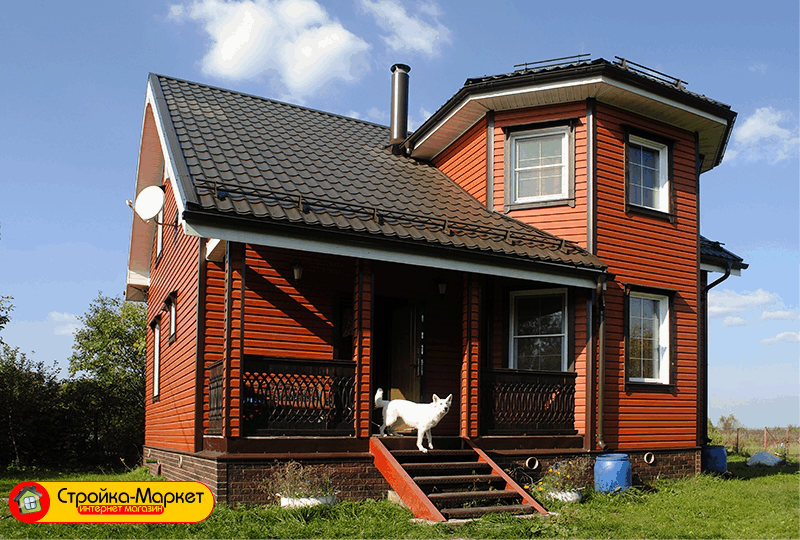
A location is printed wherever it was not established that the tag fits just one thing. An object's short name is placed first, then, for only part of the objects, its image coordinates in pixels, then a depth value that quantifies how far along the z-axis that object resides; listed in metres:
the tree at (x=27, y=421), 19.11
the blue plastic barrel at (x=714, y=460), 13.05
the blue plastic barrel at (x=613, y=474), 10.56
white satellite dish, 12.61
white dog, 9.55
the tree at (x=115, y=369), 21.19
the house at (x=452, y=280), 9.21
